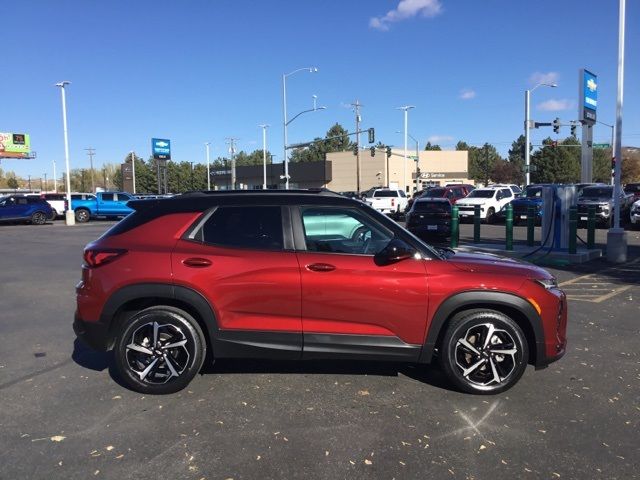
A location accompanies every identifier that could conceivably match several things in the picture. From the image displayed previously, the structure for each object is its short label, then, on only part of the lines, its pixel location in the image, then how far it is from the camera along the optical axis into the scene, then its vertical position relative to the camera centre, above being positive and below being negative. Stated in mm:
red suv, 4383 -784
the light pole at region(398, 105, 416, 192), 59531 +8367
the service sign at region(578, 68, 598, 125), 28938 +5446
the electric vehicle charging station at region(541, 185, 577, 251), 13133 -370
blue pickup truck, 34594 -52
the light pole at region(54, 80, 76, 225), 35781 +5547
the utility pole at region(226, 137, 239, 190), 71881 +8048
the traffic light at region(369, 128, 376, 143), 43719 +5223
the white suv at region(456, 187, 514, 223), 26472 -184
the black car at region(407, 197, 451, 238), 19578 -679
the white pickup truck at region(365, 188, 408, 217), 30531 -74
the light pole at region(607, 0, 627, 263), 12367 +111
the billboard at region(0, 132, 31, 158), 85125 +9565
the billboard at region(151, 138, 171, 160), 89312 +9101
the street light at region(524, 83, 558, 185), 38344 +5306
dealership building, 79750 +4426
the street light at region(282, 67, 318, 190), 46291 +7014
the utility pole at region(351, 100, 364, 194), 63531 +9678
